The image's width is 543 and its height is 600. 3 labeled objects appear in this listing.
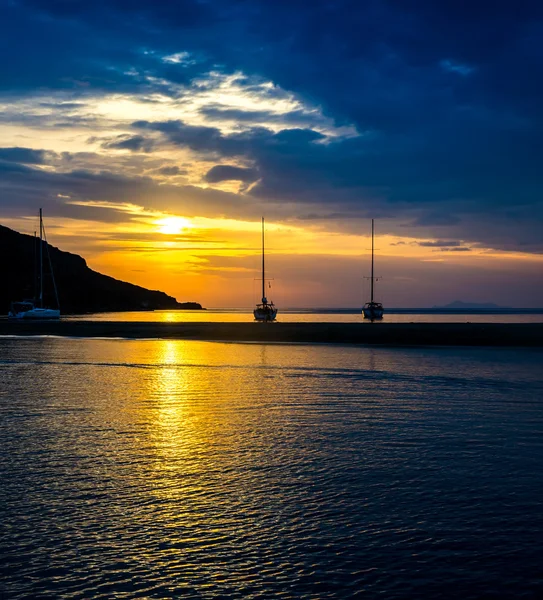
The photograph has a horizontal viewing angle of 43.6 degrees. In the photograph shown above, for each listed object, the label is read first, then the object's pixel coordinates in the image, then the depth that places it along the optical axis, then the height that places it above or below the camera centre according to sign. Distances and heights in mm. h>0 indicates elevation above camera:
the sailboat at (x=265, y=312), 116938 -407
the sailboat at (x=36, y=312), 123375 -743
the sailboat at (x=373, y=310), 133375 +79
